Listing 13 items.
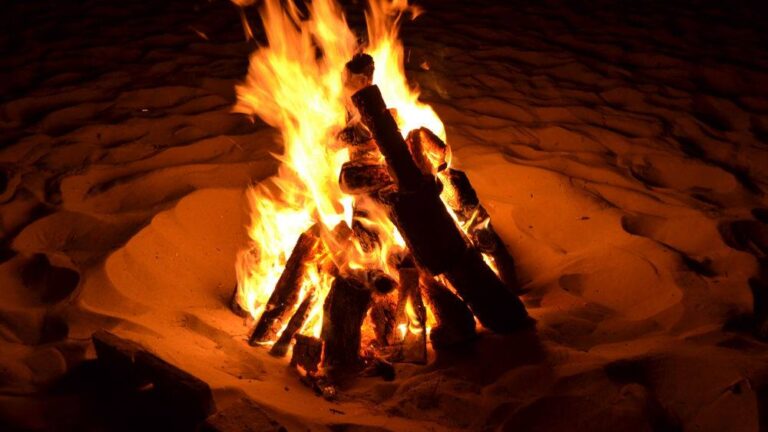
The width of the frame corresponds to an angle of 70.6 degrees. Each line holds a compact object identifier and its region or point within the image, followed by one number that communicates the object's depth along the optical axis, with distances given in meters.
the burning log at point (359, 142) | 2.65
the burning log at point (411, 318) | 2.47
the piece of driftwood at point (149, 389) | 1.91
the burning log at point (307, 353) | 2.43
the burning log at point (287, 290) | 2.67
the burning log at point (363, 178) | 2.57
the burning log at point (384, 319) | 2.57
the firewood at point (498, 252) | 2.92
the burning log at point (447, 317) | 2.51
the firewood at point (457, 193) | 2.87
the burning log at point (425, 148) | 2.65
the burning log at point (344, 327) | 2.47
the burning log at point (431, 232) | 2.46
